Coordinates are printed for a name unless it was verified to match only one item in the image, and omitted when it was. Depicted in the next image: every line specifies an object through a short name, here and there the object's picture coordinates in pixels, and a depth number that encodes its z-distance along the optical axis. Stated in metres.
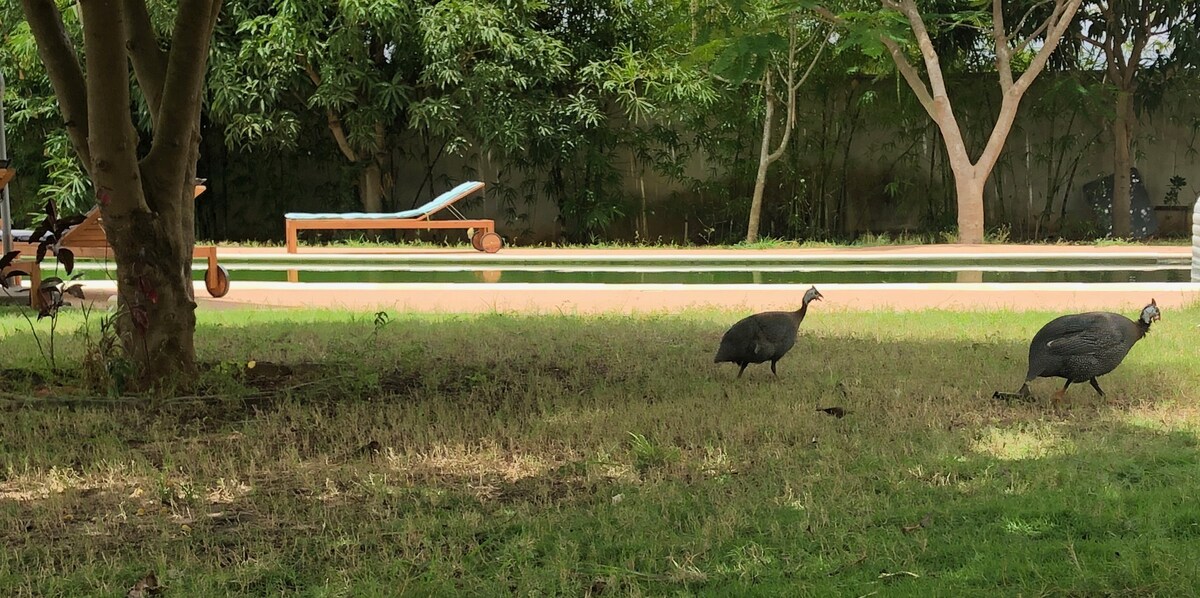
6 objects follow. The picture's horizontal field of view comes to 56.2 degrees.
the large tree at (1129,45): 14.20
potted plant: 15.27
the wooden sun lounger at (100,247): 8.16
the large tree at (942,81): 12.57
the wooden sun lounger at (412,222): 12.55
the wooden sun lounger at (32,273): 6.65
